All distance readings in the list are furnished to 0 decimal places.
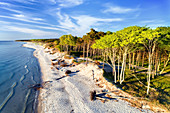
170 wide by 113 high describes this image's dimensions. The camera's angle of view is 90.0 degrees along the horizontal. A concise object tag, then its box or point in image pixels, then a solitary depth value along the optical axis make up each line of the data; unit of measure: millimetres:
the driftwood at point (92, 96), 14414
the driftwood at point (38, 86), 18606
